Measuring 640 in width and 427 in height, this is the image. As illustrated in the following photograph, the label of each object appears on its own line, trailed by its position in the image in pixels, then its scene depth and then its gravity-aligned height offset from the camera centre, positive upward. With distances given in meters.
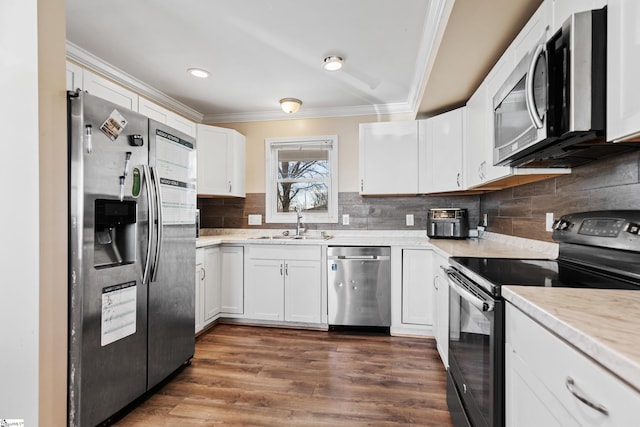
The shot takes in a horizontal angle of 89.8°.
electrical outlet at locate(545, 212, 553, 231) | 1.94 -0.06
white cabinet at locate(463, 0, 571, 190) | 1.48 +0.62
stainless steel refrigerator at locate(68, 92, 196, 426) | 1.54 -0.25
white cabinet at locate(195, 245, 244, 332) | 3.22 -0.72
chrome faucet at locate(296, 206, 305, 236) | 3.69 -0.15
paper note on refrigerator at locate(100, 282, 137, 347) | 1.68 -0.55
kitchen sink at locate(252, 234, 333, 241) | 3.47 -0.29
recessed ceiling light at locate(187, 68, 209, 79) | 2.79 +1.23
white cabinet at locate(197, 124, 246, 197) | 3.52 +0.56
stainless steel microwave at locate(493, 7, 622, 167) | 1.01 +0.41
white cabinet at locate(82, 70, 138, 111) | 2.15 +0.88
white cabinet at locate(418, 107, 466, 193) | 2.83 +0.57
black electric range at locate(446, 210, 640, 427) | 1.12 -0.26
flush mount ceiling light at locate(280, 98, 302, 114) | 3.38 +1.13
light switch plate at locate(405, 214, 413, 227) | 3.59 -0.09
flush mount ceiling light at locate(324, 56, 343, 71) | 2.55 +1.21
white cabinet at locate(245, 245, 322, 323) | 3.21 -0.73
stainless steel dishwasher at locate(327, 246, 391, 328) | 3.07 -0.72
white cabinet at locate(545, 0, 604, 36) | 1.04 +0.74
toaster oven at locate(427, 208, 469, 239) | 3.14 -0.12
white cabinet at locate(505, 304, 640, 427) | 0.58 -0.39
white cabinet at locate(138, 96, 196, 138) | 2.72 +0.88
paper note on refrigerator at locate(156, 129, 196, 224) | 2.11 +0.24
